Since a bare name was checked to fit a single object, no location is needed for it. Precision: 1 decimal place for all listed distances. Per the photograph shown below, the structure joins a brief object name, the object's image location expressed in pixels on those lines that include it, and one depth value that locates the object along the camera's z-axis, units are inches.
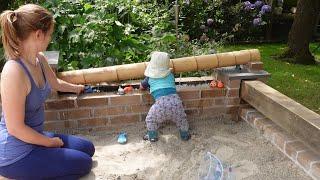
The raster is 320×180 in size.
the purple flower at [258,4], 251.3
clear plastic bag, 72.5
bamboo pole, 96.4
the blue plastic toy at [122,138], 93.6
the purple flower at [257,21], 243.2
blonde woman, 65.9
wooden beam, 75.8
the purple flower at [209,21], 224.7
